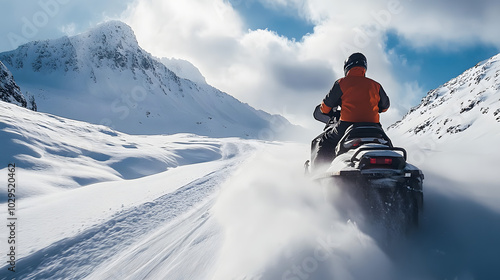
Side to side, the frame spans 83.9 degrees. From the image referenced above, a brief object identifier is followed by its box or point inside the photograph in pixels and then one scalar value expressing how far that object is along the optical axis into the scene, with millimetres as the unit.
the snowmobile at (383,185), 2537
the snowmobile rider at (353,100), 3617
